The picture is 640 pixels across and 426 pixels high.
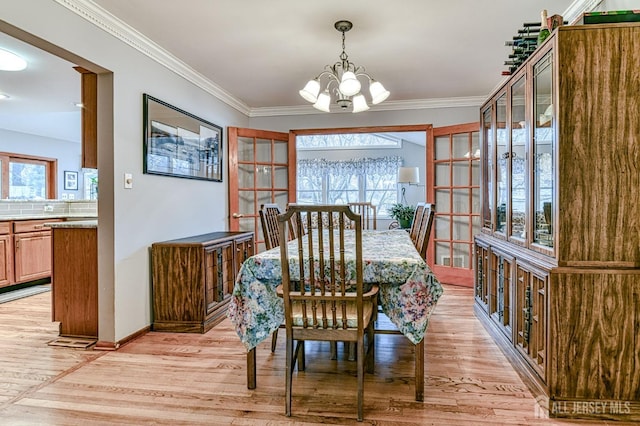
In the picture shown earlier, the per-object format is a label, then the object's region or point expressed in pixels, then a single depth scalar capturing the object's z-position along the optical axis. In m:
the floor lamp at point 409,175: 6.45
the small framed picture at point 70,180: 7.80
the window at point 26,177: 6.68
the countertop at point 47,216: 4.39
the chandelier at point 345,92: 2.54
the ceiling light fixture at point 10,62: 3.14
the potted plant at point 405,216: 5.37
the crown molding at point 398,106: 4.76
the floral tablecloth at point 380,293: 1.95
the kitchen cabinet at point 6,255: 4.24
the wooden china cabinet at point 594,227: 1.76
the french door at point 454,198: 4.56
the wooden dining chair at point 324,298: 1.72
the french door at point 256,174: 4.66
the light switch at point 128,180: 2.82
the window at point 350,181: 8.00
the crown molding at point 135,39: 2.42
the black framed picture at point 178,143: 3.11
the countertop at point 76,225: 2.87
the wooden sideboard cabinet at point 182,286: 3.07
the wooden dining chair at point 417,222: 3.14
